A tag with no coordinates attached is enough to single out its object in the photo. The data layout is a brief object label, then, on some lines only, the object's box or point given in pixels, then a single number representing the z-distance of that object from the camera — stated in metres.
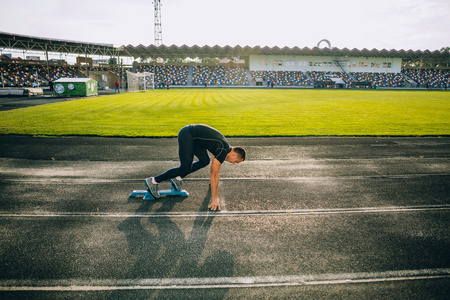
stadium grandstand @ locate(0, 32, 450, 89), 53.93
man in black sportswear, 5.11
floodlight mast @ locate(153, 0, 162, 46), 72.74
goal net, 41.78
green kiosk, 30.73
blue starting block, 6.22
